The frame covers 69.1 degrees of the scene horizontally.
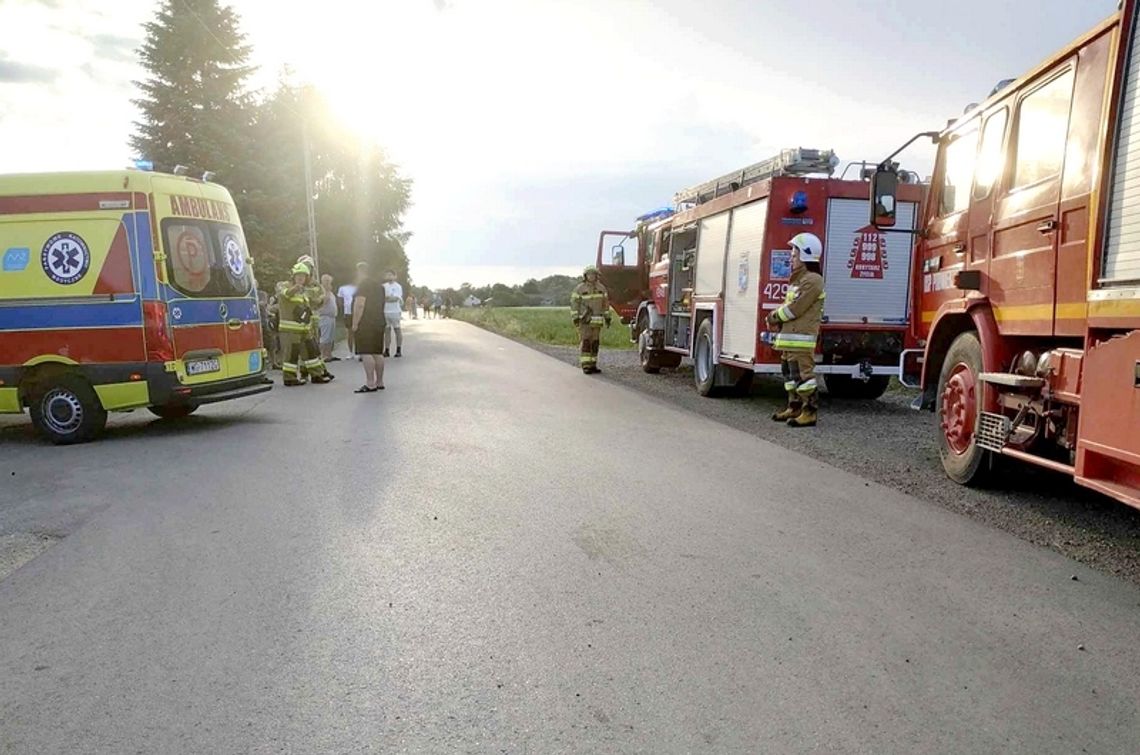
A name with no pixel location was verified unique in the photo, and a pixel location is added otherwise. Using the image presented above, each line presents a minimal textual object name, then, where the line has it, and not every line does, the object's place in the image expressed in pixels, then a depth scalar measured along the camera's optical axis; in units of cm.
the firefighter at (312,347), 1300
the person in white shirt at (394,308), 1758
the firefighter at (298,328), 1245
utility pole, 2745
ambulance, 787
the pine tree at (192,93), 2794
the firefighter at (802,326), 905
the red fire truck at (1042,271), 442
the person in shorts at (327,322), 1675
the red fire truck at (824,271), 1030
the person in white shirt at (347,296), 2002
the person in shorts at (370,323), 1151
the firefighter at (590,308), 1441
